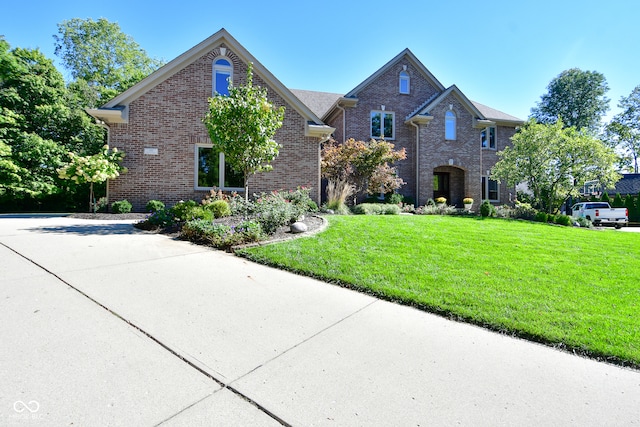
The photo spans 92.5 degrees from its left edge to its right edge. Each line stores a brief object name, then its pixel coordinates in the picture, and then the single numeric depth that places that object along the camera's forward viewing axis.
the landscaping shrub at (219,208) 8.40
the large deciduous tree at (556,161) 13.99
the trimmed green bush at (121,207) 10.50
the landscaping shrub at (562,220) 13.24
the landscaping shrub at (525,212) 14.54
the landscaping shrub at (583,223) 13.62
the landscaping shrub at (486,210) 14.42
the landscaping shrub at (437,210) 15.00
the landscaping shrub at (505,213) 14.93
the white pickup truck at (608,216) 17.89
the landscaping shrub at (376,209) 12.78
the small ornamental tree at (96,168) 10.09
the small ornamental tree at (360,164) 15.02
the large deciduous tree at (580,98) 36.00
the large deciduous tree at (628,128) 34.94
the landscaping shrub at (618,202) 24.42
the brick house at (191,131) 11.30
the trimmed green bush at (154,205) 10.52
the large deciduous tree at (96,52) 25.64
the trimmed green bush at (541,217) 13.72
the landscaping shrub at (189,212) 7.38
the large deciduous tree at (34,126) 14.30
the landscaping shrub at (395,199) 16.36
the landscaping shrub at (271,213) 7.05
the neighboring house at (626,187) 27.50
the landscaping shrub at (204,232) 6.10
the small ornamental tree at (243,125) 7.73
